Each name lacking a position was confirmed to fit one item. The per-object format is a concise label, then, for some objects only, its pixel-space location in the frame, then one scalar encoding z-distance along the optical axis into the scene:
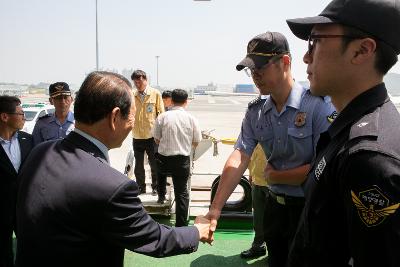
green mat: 4.05
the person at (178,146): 4.79
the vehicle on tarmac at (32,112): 12.74
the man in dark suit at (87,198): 1.41
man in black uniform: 0.97
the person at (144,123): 5.91
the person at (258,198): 3.97
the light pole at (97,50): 20.46
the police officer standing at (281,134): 2.33
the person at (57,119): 4.16
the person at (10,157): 3.02
